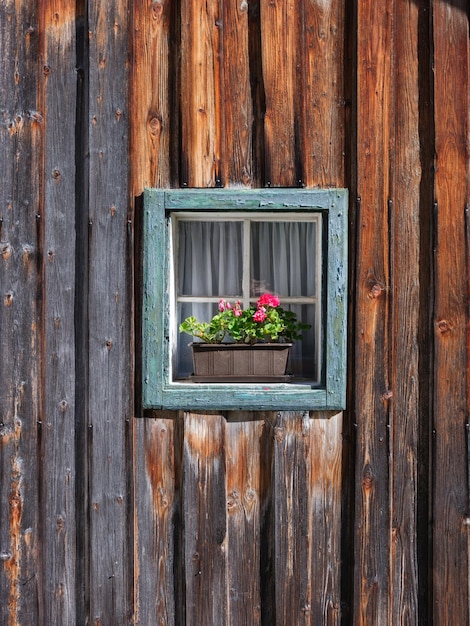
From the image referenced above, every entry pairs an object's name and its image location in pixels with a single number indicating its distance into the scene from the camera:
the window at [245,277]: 2.93
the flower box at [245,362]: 2.99
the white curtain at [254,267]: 3.16
